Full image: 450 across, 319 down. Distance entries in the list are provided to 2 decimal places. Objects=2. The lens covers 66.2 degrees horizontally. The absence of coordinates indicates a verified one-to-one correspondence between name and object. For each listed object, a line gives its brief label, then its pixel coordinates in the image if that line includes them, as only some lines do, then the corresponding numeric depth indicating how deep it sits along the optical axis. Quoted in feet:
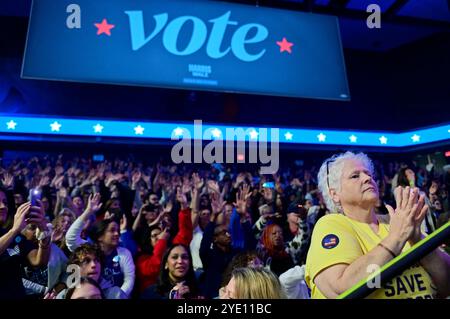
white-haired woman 2.99
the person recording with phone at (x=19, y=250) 5.14
